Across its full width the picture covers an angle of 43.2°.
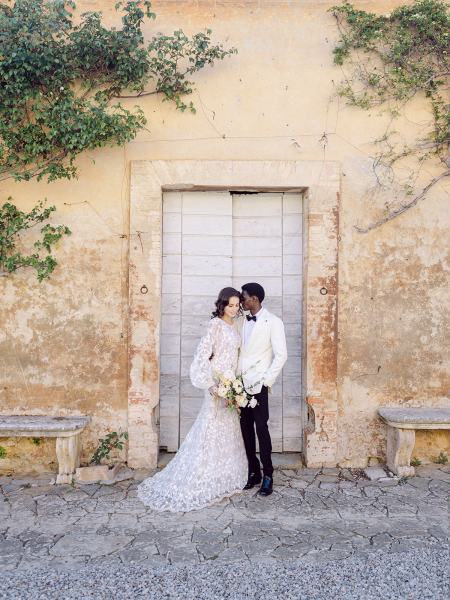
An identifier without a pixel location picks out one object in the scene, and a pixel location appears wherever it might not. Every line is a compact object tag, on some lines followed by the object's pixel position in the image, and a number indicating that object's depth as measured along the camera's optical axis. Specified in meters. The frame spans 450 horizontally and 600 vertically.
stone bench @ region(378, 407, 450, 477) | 5.46
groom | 5.05
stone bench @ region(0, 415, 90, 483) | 5.32
